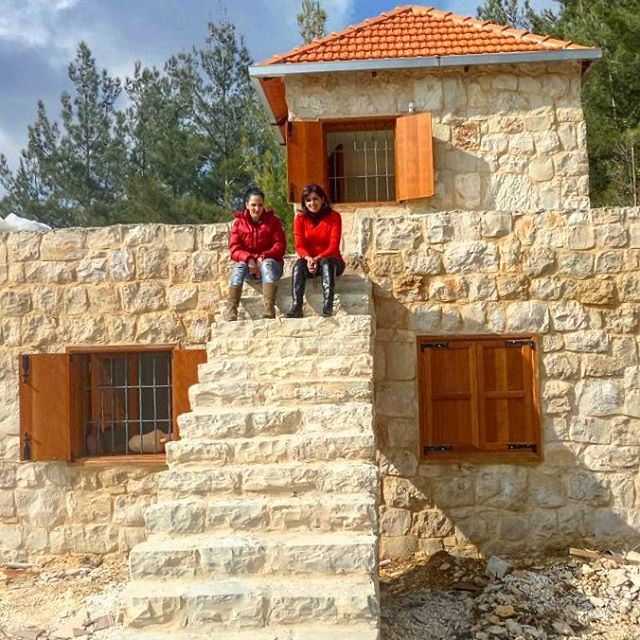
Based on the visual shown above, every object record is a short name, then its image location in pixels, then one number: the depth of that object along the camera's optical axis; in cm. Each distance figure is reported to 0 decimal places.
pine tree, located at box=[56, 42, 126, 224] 2123
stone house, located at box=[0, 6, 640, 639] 591
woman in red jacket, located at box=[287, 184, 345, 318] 545
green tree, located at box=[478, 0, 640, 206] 1300
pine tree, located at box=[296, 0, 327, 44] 1639
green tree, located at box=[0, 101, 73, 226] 2159
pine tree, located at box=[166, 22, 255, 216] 1966
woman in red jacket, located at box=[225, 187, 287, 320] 558
